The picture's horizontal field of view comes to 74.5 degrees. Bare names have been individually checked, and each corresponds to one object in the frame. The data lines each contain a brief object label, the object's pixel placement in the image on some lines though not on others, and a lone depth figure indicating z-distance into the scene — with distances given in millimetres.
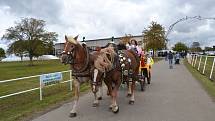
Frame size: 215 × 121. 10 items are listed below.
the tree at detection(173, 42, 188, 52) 48918
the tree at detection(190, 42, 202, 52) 59377
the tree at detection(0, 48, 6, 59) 49951
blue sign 5338
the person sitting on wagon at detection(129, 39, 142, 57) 5279
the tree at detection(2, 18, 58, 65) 28655
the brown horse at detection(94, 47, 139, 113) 3486
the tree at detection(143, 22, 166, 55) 29074
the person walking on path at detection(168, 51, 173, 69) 13717
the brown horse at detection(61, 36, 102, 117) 3379
